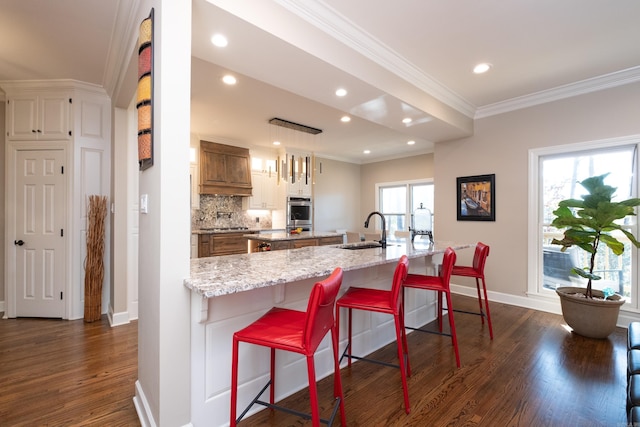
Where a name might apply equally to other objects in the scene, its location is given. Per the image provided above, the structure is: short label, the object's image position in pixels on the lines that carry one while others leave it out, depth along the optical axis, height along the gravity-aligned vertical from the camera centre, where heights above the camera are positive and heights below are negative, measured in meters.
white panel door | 3.43 -0.25
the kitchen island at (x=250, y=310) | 1.53 -0.59
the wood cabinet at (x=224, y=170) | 5.61 +0.83
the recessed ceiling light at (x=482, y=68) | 3.03 +1.50
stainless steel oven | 6.79 -0.02
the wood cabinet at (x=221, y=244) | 5.33 -0.59
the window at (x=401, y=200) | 7.00 +0.29
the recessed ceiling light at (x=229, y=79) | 3.23 +1.47
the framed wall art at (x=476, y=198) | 4.19 +0.22
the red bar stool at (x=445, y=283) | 2.36 -0.58
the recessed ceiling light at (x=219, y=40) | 2.03 +1.19
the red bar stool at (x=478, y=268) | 2.99 -0.56
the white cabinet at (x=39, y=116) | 3.40 +1.09
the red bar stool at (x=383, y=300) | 1.83 -0.59
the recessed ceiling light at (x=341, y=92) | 2.85 +1.17
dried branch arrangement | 3.34 -0.58
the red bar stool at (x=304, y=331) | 1.30 -0.59
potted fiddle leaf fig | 2.86 -0.27
